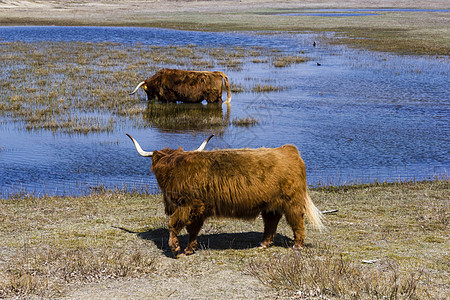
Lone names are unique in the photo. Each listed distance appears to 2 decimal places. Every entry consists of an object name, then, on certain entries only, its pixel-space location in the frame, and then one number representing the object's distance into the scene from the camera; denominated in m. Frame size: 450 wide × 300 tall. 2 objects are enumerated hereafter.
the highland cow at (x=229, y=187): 13.94
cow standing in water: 43.34
